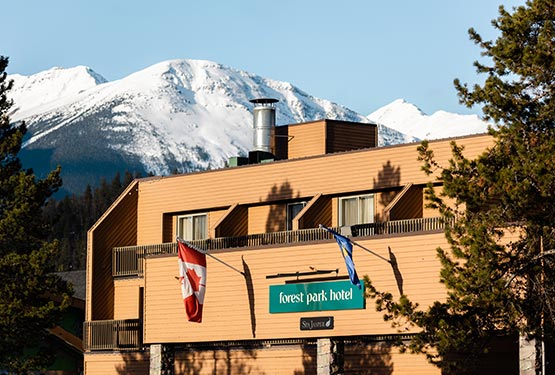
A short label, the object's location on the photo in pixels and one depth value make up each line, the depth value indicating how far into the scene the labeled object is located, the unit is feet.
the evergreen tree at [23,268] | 193.36
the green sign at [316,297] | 167.63
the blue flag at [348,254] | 161.68
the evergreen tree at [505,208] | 125.49
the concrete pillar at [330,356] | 171.94
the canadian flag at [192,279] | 179.73
